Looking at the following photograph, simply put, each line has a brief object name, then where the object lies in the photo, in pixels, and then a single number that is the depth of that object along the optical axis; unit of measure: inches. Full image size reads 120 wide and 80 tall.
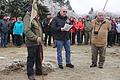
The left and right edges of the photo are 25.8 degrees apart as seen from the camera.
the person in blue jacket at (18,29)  556.7
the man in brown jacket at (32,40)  273.8
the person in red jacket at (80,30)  602.1
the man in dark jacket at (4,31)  551.8
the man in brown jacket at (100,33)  339.9
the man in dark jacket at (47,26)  565.0
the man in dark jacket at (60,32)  332.2
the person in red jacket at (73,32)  591.6
